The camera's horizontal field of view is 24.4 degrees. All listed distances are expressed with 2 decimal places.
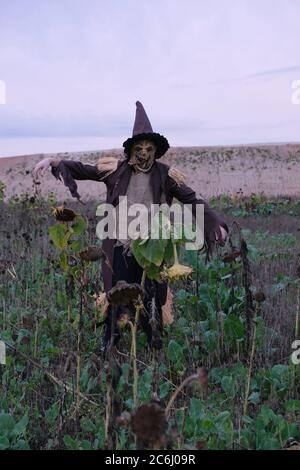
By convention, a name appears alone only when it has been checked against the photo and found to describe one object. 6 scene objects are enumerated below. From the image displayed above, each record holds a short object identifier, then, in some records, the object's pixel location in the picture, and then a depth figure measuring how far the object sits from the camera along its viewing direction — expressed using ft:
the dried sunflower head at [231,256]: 13.48
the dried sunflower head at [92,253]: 10.53
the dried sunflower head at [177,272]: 10.04
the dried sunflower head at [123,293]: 9.09
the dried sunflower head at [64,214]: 11.97
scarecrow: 14.84
